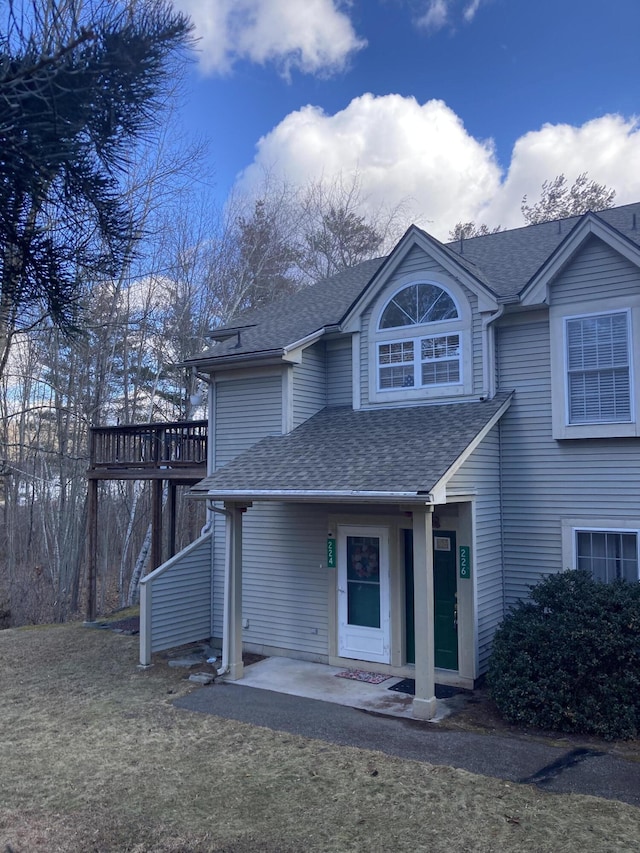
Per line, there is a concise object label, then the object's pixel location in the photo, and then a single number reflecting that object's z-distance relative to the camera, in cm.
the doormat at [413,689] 884
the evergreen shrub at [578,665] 723
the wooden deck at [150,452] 1295
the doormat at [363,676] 960
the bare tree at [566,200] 2461
